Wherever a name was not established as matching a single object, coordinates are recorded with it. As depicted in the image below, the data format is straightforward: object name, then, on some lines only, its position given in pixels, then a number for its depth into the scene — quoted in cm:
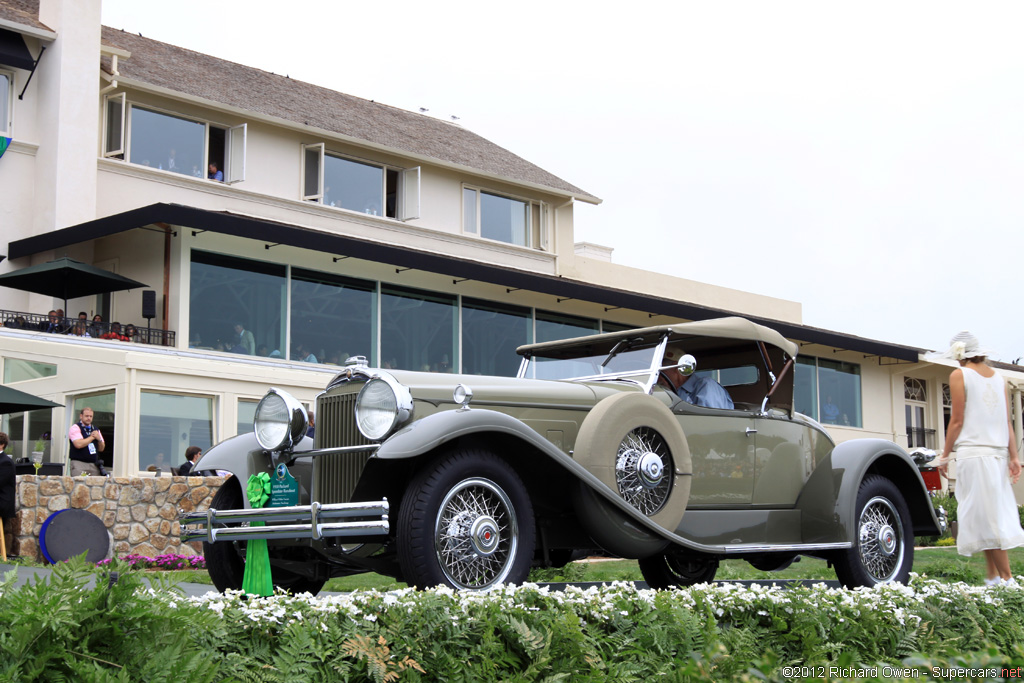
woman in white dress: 681
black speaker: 1694
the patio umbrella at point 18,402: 1265
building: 1603
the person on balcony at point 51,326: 1664
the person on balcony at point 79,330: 1661
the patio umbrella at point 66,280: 1619
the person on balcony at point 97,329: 1678
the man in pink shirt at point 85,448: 1342
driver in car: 755
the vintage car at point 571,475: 541
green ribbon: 565
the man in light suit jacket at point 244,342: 1759
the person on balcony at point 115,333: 1667
